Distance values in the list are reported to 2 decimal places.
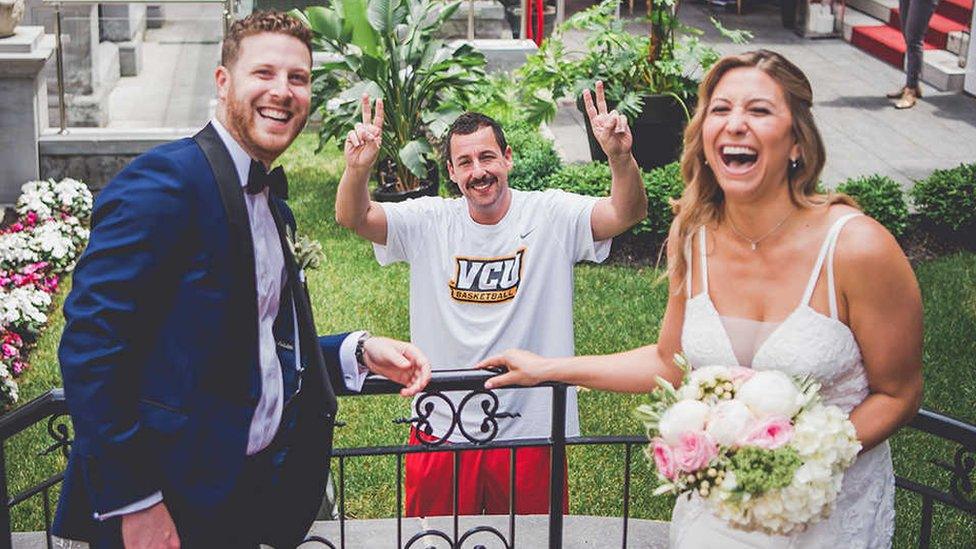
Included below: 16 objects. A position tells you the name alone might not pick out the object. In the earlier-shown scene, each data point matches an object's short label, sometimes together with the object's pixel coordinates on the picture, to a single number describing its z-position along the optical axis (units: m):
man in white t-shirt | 5.05
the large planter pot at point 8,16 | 11.06
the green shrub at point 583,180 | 10.03
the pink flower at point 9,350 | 8.14
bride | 3.43
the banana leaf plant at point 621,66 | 10.73
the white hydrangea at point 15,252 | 9.70
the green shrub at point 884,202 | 10.00
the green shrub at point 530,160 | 10.16
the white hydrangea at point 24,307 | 8.70
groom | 3.02
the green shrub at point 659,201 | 9.99
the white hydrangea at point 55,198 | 10.62
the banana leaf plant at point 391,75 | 10.75
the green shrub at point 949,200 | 10.13
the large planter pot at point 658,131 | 10.82
